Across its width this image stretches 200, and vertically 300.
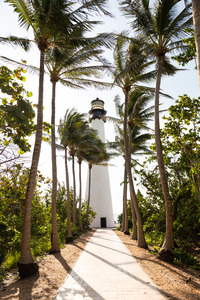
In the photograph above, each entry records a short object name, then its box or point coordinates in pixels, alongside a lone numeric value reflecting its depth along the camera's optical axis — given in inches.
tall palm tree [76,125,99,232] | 623.6
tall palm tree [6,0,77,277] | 240.9
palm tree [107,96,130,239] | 597.3
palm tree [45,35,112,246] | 316.2
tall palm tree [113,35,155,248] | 366.1
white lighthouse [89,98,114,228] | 1025.5
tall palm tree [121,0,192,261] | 284.7
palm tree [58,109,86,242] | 545.7
